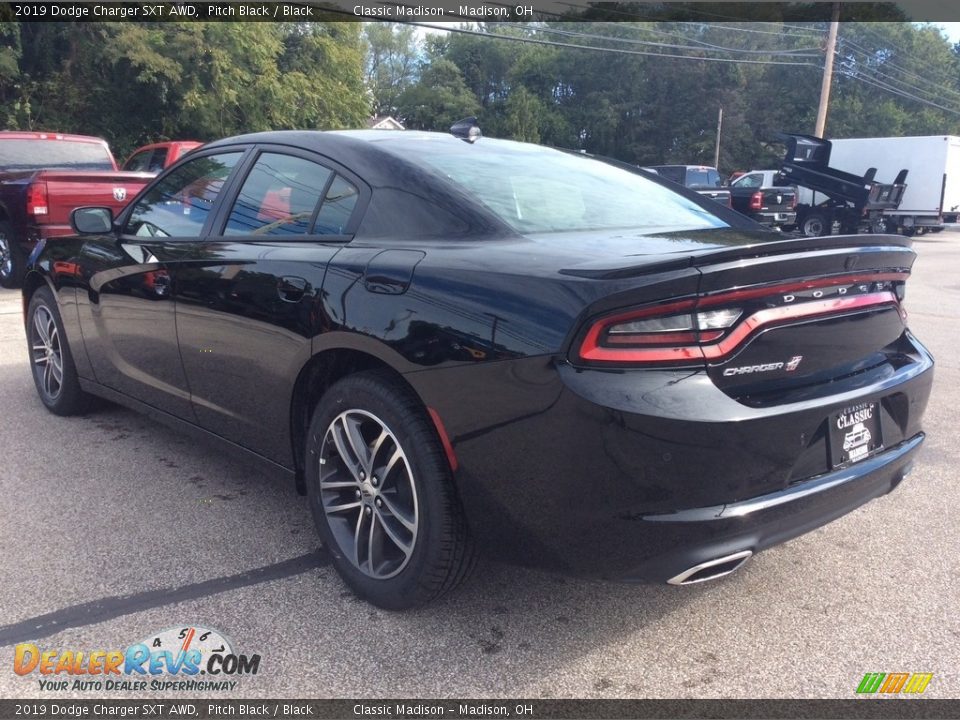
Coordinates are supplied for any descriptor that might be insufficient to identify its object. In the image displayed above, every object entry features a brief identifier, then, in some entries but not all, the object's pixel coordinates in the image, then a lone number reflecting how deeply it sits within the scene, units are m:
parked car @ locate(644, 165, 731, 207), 22.38
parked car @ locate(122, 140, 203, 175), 13.59
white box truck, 23.28
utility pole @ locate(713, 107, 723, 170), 52.15
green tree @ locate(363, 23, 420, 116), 71.75
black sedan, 2.23
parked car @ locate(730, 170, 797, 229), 21.11
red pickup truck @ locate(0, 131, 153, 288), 9.09
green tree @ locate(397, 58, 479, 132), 56.56
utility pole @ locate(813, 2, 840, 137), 26.27
